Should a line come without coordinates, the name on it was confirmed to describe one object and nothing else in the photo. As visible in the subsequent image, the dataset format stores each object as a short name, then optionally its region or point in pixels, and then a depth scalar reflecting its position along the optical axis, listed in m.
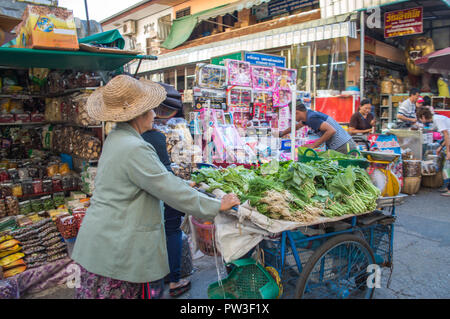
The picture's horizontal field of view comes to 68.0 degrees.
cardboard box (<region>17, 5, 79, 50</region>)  3.41
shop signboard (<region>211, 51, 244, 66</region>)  7.46
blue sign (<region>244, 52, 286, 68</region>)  7.25
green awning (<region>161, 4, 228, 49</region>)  15.59
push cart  2.43
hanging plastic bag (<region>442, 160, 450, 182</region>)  7.27
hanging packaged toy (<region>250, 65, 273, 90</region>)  6.78
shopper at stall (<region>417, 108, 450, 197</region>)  7.04
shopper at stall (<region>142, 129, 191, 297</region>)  3.17
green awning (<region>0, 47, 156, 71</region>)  3.56
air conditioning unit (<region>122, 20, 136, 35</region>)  20.91
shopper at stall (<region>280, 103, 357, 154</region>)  5.12
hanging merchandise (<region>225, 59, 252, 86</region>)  6.34
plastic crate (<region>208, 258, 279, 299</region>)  2.50
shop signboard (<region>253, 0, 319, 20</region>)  12.55
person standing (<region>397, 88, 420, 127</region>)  8.38
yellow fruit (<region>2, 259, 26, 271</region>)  3.55
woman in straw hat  2.00
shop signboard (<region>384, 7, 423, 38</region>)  9.84
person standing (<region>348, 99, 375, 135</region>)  8.06
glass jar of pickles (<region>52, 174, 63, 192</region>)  5.05
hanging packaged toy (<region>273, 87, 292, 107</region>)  7.01
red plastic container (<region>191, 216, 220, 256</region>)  2.83
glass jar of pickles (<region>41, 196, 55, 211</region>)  4.90
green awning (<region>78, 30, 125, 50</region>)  4.27
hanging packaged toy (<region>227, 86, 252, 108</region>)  6.33
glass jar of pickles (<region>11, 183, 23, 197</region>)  4.69
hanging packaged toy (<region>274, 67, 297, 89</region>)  7.14
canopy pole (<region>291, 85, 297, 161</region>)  4.96
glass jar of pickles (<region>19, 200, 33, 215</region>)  4.66
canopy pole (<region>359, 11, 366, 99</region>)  9.52
